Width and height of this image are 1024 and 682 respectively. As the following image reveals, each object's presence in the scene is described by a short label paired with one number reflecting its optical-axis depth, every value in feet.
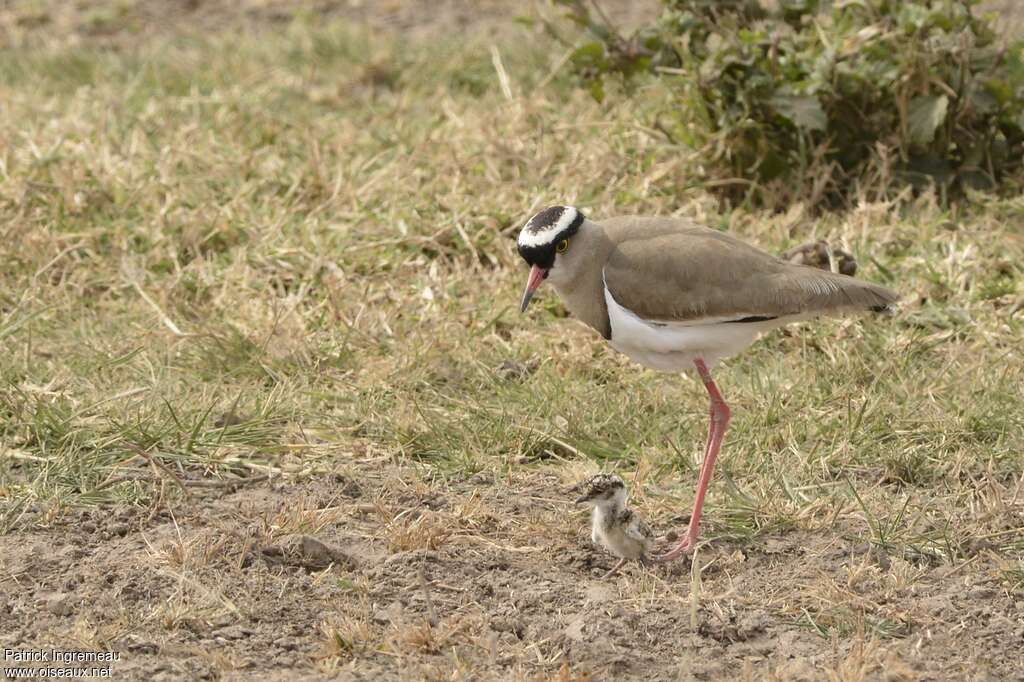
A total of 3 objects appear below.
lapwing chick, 28.81
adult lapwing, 31.30
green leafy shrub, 45.32
